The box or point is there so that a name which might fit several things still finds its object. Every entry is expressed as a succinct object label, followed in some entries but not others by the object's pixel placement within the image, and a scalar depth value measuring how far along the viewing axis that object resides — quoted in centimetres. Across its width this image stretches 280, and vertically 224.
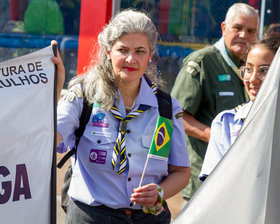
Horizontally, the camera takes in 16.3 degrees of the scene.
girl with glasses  446
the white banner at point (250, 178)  299
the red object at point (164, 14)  942
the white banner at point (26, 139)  409
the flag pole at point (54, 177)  425
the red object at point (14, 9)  1064
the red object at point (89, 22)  946
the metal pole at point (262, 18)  887
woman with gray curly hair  479
